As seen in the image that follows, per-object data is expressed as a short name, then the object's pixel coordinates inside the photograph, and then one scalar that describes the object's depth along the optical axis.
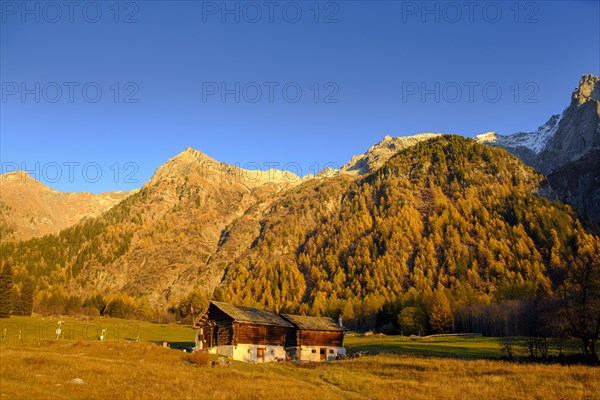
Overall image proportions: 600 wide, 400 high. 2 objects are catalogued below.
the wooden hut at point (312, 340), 63.97
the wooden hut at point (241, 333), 57.22
